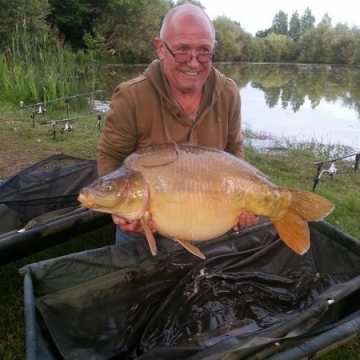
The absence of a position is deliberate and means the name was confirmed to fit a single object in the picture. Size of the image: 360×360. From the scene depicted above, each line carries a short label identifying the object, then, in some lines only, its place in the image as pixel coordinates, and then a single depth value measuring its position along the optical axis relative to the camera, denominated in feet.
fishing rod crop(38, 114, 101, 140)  13.98
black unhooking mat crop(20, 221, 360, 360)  3.84
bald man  4.60
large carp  3.86
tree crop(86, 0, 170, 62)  63.36
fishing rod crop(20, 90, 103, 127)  16.15
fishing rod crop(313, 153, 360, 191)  9.06
